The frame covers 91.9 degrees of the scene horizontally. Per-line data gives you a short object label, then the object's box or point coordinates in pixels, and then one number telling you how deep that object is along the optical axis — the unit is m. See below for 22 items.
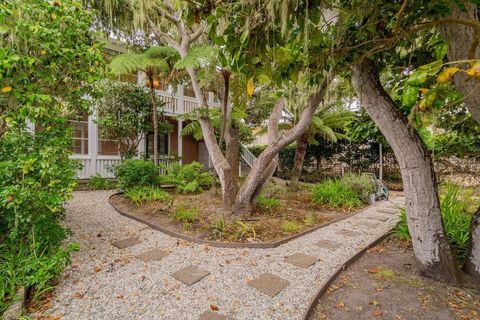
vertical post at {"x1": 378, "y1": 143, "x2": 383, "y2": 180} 8.06
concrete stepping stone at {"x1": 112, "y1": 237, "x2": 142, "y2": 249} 3.41
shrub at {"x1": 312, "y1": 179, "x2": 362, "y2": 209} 5.72
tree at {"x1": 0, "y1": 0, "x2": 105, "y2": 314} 2.17
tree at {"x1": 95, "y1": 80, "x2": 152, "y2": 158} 7.52
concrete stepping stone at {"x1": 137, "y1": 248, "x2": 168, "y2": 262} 3.03
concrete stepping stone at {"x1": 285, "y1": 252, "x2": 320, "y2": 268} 2.95
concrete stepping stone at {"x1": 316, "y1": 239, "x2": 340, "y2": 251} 3.50
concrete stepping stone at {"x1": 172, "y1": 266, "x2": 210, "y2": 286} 2.54
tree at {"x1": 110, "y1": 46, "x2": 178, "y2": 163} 4.95
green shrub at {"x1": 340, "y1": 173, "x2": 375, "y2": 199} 6.20
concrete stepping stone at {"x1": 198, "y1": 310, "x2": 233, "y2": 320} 1.99
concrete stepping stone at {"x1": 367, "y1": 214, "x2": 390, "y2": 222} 4.85
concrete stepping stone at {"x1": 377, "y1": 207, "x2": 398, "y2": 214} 5.35
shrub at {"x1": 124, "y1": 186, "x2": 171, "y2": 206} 5.51
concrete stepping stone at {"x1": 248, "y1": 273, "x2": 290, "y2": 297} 2.38
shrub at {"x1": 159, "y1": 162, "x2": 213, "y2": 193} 6.86
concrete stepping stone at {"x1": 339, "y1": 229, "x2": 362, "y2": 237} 3.98
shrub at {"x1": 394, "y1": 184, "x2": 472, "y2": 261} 3.02
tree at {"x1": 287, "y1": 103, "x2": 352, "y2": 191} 6.91
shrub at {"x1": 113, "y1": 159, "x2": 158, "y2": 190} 6.14
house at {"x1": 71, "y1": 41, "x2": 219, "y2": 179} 8.36
